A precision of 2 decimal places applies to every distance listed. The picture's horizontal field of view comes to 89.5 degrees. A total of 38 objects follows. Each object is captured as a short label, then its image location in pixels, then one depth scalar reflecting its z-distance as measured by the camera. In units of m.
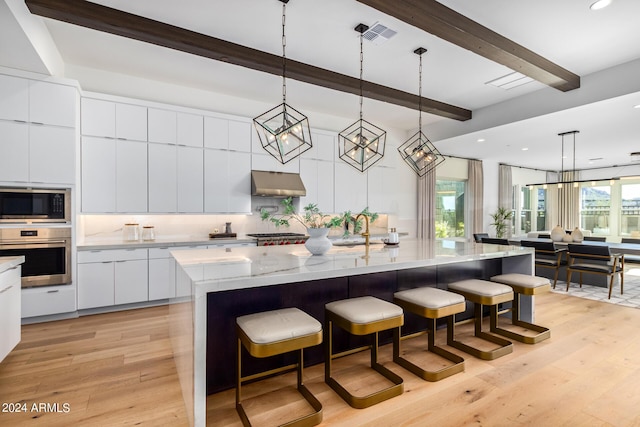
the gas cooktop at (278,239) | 5.11
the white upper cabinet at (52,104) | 3.64
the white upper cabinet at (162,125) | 4.55
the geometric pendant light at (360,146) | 3.20
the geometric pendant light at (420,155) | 3.77
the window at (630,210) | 9.60
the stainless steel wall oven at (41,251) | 3.55
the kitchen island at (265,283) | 1.79
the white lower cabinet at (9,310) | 2.44
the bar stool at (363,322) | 2.11
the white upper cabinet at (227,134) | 4.96
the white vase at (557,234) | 6.24
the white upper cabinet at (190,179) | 4.76
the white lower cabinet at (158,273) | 4.32
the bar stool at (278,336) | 1.77
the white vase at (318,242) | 2.75
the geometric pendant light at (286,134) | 2.61
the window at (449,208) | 8.27
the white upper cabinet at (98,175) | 4.17
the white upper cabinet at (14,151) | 3.53
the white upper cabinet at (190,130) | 4.75
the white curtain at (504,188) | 9.29
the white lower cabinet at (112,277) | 3.94
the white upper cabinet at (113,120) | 4.16
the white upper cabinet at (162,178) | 4.57
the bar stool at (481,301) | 2.84
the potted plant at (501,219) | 8.88
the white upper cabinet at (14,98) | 3.49
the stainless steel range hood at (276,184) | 5.23
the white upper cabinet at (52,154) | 3.66
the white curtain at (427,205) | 7.52
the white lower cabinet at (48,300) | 3.62
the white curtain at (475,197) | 8.57
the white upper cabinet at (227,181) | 4.99
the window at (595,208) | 10.23
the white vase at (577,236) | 6.16
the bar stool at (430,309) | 2.46
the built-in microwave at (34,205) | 3.54
